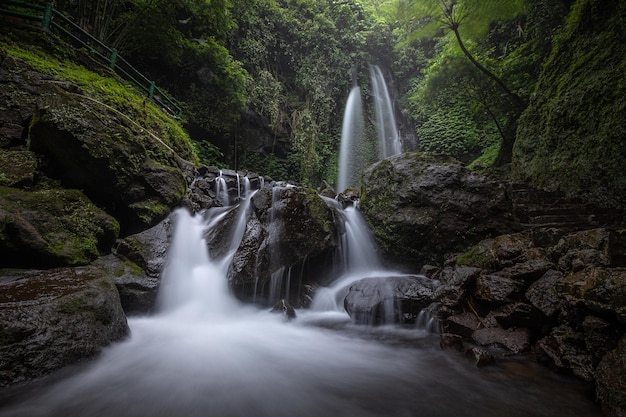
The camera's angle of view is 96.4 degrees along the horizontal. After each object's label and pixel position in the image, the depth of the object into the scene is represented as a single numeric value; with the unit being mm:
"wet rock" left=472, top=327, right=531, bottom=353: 3303
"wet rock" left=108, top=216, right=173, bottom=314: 4445
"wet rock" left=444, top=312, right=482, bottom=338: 3785
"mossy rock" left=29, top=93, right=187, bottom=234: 4898
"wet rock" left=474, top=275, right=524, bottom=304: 3658
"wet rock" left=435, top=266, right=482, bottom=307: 4176
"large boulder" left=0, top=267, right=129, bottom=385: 2387
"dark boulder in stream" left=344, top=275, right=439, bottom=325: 4629
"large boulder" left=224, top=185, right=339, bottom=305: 5348
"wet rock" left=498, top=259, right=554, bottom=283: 3697
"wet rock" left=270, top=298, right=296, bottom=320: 4933
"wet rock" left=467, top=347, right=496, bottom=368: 3016
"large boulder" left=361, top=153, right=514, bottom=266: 6023
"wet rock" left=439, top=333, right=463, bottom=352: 3564
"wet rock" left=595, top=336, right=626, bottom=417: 2035
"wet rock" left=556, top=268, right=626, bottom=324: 2430
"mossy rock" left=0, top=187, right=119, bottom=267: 3545
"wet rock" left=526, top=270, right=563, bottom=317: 3201
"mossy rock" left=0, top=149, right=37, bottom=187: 4465
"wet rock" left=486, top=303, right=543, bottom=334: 3359
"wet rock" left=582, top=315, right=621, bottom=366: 2479
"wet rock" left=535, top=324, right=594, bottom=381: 2670
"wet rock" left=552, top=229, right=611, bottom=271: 3249
